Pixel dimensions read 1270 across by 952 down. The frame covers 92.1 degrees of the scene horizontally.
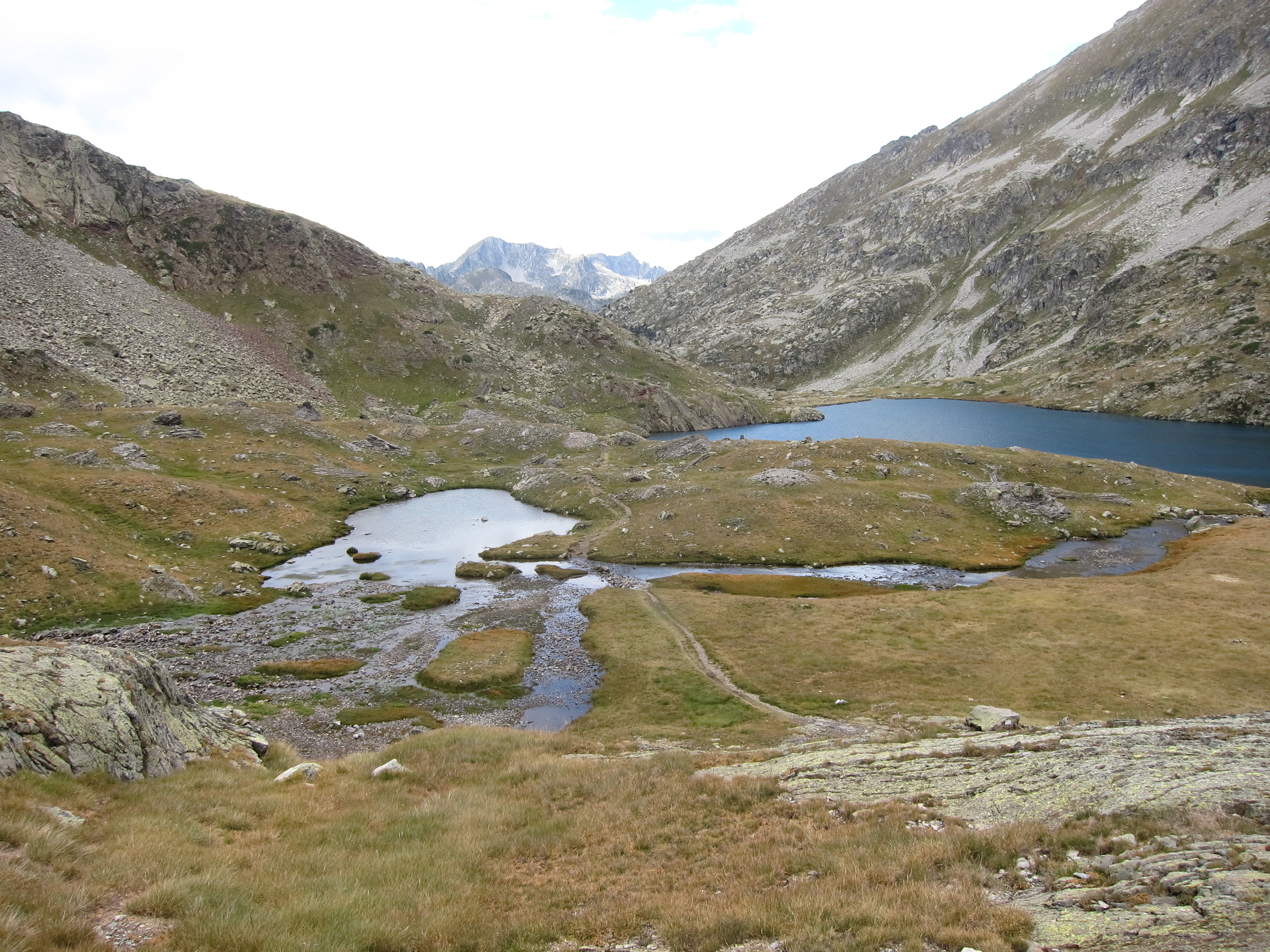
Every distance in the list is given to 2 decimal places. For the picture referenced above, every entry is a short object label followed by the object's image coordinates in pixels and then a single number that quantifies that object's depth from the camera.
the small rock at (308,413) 119.38
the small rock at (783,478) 93.19
